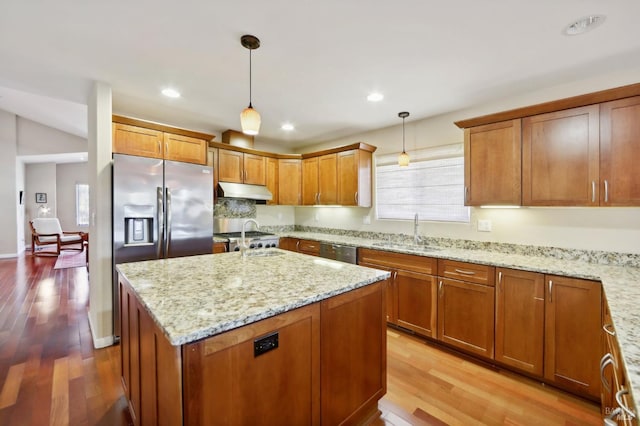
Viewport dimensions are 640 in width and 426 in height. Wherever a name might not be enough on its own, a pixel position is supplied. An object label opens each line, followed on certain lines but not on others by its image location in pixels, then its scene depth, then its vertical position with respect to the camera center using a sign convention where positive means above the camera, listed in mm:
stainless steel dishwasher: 3508 -529
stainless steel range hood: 3953 +295
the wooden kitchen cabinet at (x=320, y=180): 4242 +479
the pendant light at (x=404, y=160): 3260 +575
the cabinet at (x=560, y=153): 2043 +459
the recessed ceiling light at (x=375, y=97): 2880 +1166
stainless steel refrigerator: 2729 +21
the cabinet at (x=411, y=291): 2812 -825
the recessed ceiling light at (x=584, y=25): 1704 +1129
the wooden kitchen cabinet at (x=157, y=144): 2934 +745
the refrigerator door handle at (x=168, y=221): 2977 -94
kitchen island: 1046 -584
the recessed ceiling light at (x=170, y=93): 2814 +1194
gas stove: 3764 -386
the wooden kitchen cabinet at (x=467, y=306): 2449 -863
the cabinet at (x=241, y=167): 4043 +654
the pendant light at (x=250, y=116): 1925 +641
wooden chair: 7098 -556
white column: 2686 -30
